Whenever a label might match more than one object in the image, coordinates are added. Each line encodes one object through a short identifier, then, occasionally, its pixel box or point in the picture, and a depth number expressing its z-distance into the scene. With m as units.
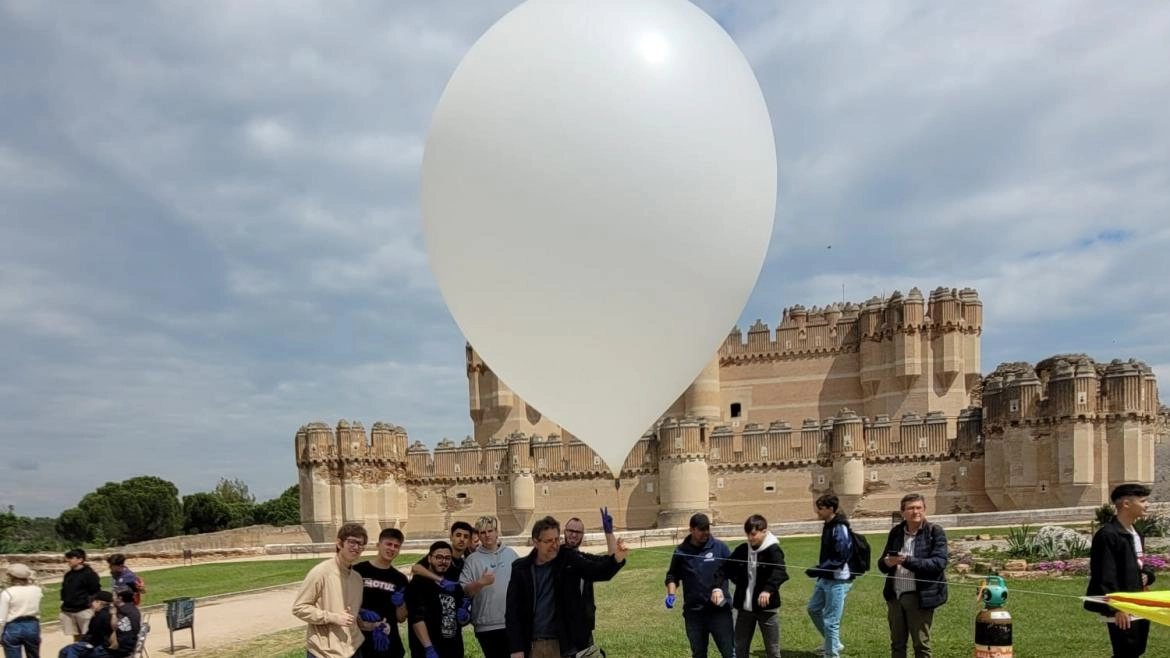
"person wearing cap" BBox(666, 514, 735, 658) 5.39
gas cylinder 4.56
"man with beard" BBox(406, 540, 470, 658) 4.70
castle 25.58
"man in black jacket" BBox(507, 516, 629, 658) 4.40
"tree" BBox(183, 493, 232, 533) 51.31
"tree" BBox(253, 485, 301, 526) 54.44
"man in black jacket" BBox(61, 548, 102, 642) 6.73
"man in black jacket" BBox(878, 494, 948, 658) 5.21
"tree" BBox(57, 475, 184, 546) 47.50
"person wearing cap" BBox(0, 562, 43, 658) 6.30
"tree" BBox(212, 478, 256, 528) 52.38
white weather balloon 4.52
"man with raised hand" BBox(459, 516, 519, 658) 5.09
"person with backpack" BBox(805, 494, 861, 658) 5.86
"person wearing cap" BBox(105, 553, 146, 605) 6.89
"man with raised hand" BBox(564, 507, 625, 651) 4.42
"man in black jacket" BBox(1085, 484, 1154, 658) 4.28
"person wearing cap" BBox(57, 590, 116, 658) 6.12
